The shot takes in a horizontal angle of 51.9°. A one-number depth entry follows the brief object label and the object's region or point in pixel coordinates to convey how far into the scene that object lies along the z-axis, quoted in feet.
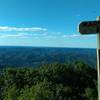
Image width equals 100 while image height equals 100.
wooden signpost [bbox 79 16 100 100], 5.64
